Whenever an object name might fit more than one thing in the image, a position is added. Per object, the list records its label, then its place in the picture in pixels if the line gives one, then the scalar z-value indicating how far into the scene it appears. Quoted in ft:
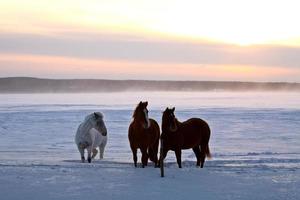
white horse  65.67
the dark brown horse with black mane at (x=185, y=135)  56.29
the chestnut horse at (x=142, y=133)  57.41
